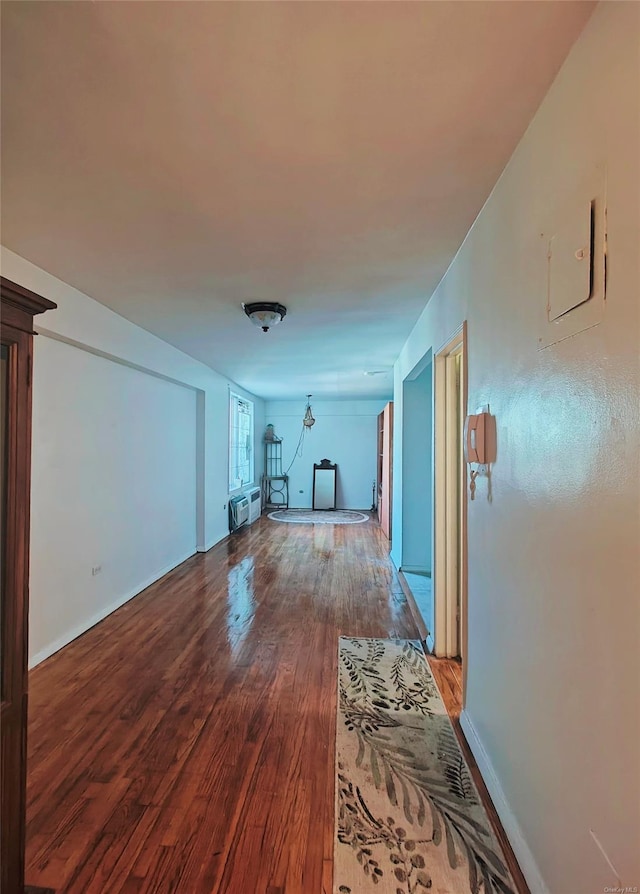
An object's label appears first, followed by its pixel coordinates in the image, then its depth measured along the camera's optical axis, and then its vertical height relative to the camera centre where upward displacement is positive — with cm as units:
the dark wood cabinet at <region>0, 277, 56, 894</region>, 119 -34
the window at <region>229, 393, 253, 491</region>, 718 +17
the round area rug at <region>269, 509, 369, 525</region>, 807 -132
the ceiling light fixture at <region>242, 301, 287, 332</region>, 302 +101
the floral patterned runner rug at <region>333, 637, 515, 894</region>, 136 -137
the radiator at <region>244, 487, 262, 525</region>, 773 -99
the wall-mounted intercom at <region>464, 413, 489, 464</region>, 179 +7
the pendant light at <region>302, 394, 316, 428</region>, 724 +53
